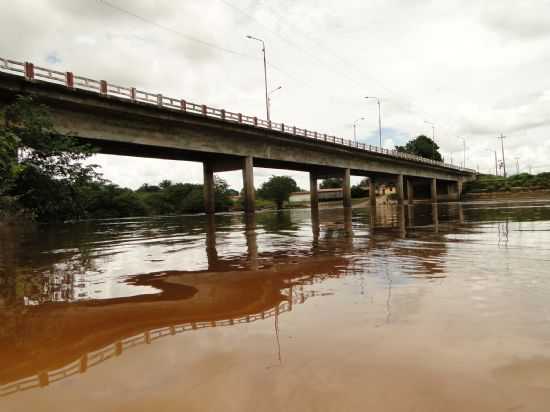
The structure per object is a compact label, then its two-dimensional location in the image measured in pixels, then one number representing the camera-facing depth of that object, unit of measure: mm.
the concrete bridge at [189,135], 24078
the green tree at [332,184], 141925
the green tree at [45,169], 14453
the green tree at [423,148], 121812
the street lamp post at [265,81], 45094
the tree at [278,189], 99750
